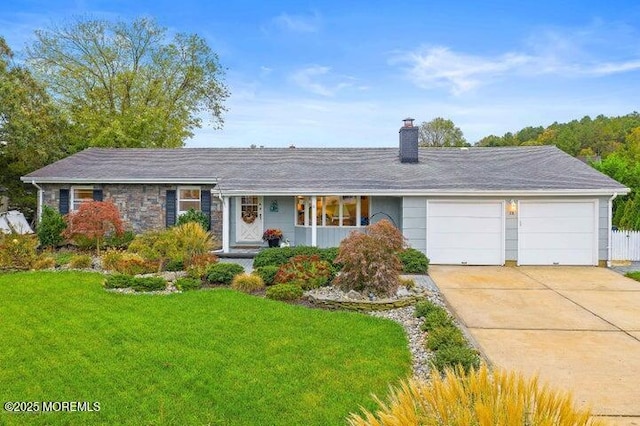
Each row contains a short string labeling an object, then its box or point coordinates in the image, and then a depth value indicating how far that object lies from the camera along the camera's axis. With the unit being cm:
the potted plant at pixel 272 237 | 1373
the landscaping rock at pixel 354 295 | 788
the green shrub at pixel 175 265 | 1066
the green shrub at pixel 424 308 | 699
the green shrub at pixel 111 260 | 1058
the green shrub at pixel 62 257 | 1142
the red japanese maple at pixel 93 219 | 1181
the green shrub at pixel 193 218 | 1423
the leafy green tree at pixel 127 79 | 2411
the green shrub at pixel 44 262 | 1055
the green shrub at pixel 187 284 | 880
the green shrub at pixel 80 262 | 1084
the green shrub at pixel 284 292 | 811
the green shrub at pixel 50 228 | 1387
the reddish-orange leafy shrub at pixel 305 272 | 892
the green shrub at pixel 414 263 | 1116
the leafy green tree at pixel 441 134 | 5288
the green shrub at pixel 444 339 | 536
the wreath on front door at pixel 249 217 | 1472
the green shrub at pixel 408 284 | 877
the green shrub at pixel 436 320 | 620
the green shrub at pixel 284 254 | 1071
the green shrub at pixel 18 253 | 1045
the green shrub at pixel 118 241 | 1401
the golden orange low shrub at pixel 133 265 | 1004
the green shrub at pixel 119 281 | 880
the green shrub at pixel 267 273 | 928
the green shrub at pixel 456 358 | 477
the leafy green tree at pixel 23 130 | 1617
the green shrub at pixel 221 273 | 938
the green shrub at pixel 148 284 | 870
